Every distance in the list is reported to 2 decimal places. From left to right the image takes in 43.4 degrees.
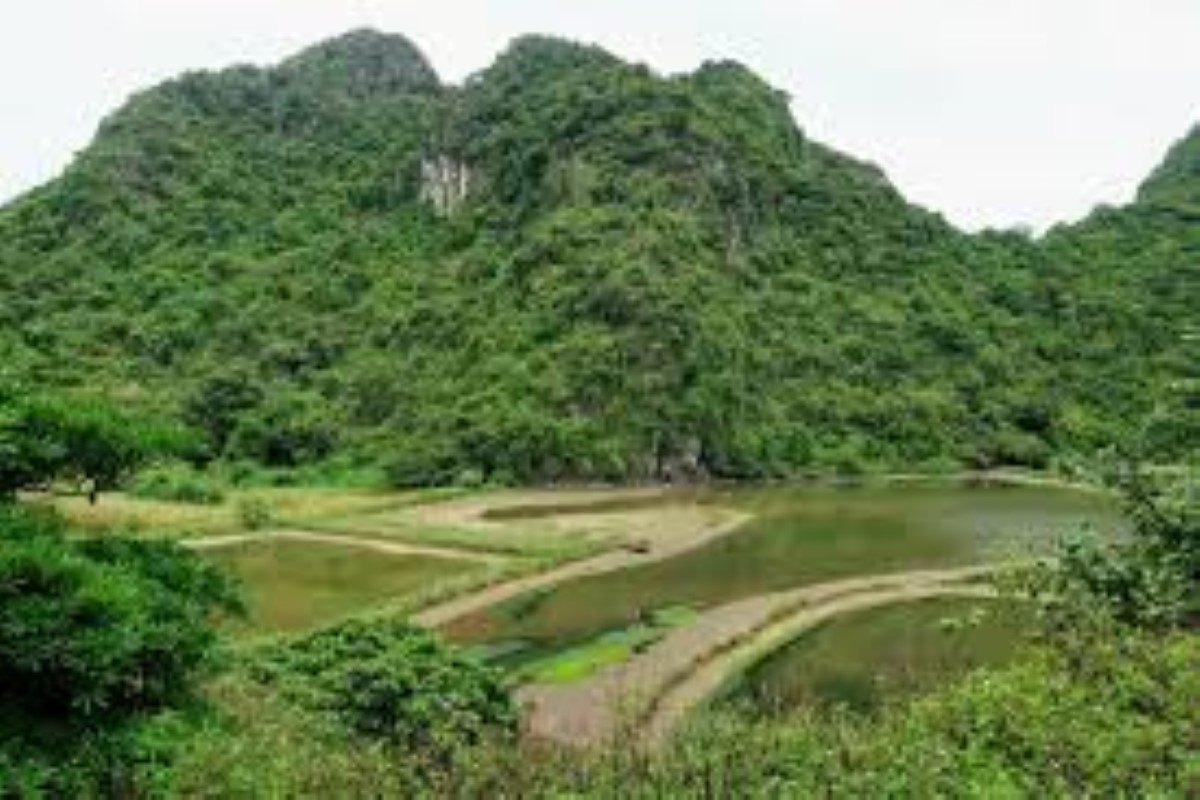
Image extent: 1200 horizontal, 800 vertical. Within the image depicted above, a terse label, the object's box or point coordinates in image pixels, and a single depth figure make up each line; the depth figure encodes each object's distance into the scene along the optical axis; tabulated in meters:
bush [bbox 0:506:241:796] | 11.59
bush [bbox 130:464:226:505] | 61.25
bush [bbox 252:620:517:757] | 20.73
